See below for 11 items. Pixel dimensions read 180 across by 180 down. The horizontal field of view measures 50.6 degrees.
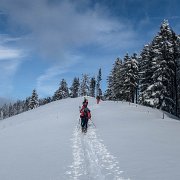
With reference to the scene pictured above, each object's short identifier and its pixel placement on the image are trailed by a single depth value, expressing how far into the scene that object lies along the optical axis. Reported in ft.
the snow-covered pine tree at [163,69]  89.04
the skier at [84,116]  45.07
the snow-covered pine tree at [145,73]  106.53
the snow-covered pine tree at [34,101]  207.84
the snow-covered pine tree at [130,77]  129.05
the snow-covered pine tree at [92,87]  272.93
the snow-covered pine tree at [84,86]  249.56
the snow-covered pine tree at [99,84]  262.42
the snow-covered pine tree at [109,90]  170.15
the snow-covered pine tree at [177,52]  98.13
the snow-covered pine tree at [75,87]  260.55
